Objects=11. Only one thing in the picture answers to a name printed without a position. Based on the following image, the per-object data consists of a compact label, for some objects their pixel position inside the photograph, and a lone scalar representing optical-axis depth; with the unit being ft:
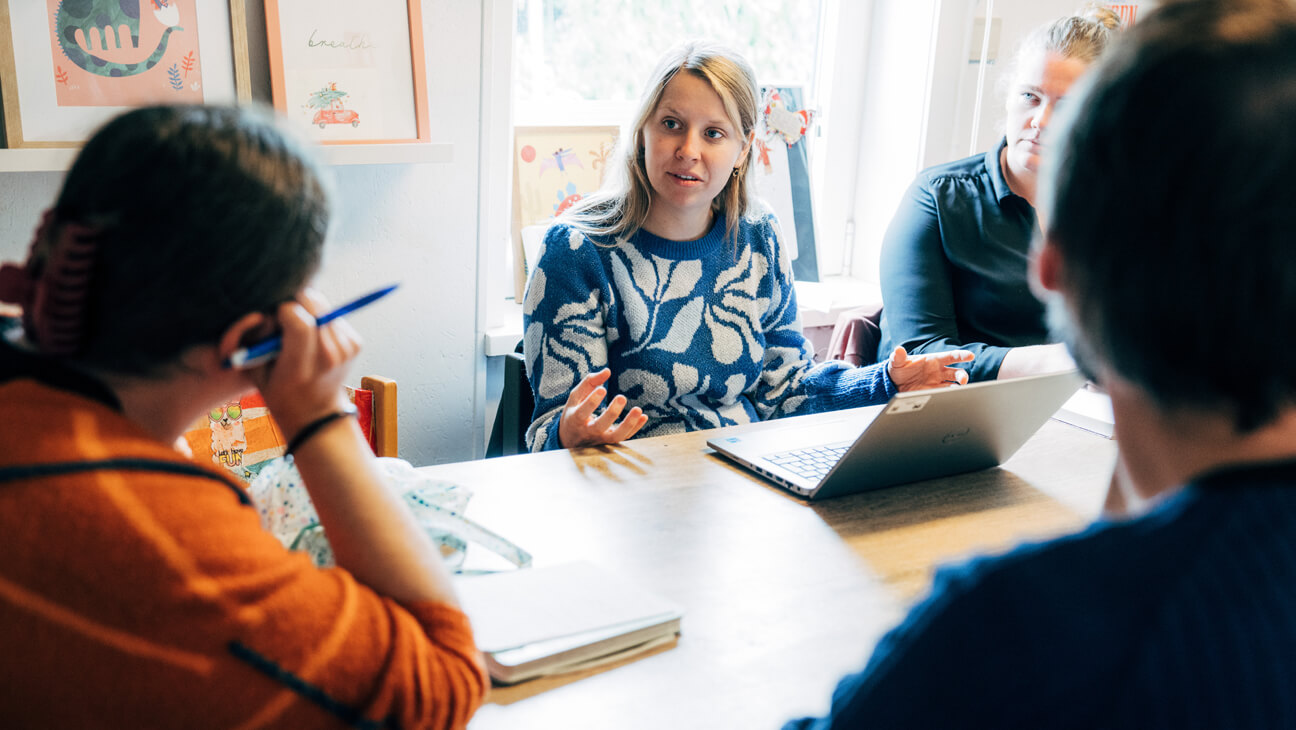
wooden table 2.94
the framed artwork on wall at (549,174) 8.49
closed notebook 2.99
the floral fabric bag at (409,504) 3.05
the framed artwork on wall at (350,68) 6.61
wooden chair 5.96
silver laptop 4.11
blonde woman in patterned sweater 5.68
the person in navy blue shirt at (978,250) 6.85
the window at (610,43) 8.69
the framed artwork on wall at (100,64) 5.55
